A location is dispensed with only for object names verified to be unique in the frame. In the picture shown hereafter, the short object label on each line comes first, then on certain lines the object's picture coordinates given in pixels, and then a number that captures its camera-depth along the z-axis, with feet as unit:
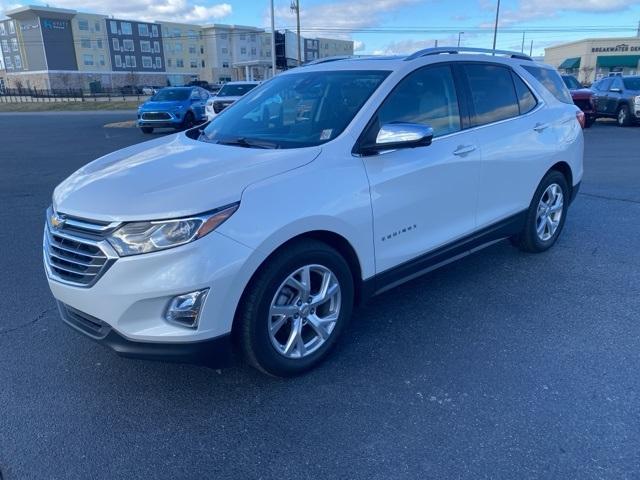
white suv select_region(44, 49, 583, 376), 8.48
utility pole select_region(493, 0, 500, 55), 146.06
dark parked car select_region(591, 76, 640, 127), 58.39
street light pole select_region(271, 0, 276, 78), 101.13
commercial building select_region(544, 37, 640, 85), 193.47
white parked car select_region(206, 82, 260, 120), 58.80
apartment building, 292.81
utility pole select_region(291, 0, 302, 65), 132.46
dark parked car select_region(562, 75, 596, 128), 59.41
